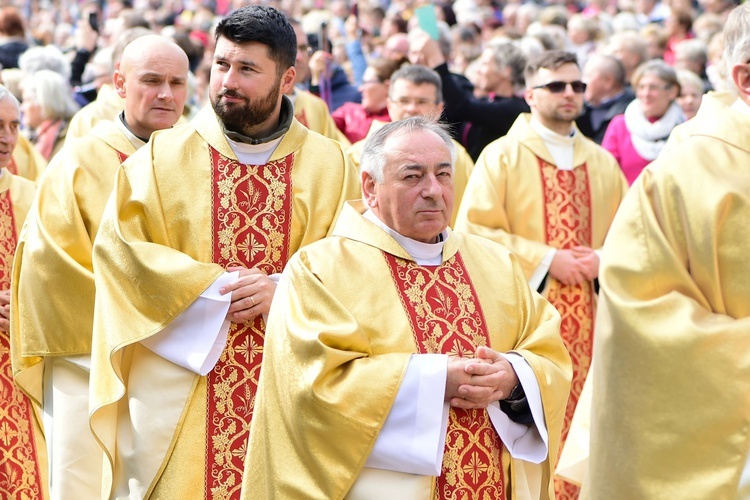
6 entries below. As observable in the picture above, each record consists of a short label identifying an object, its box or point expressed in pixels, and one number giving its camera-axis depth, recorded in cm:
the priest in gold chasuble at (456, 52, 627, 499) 1449
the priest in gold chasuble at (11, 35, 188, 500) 1173
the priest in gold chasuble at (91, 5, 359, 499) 1009
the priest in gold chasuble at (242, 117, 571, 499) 821
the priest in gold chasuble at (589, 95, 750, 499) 734
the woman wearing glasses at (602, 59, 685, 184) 1759
